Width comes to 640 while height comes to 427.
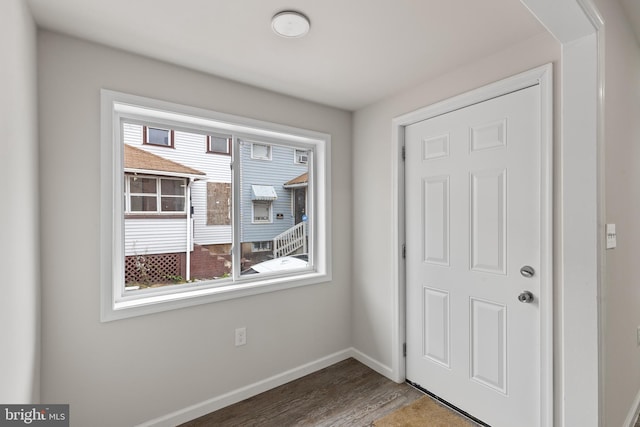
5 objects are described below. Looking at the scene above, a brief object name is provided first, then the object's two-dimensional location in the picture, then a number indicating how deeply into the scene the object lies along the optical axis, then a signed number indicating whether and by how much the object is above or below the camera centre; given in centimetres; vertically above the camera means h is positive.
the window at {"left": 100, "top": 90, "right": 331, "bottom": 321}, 193 +5
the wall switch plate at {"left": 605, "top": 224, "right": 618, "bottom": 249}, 140 -11
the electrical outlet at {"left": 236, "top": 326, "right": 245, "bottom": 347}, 228 -91
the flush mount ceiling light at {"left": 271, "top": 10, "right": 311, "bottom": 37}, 151 +98
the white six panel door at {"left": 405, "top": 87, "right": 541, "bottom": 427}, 177 -28
